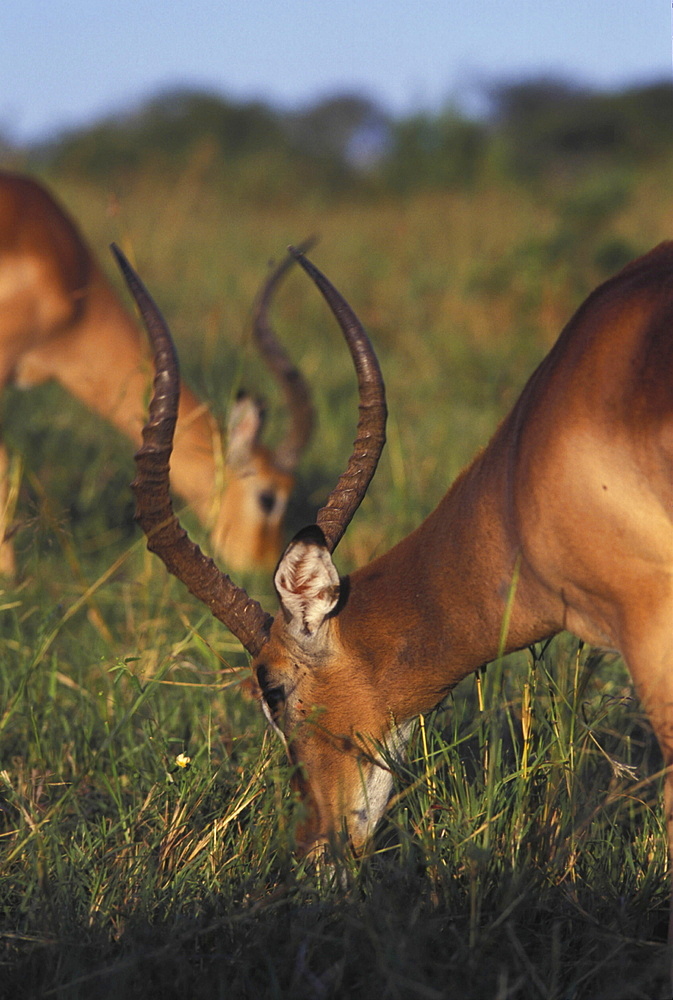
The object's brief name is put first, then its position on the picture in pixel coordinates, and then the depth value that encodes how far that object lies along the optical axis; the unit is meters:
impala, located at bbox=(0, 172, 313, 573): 10.91
